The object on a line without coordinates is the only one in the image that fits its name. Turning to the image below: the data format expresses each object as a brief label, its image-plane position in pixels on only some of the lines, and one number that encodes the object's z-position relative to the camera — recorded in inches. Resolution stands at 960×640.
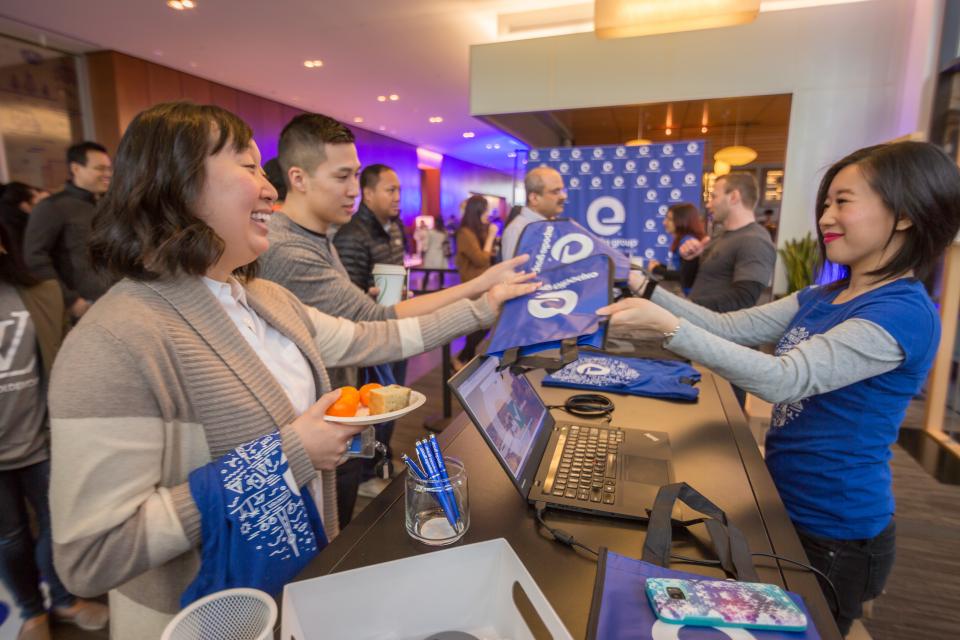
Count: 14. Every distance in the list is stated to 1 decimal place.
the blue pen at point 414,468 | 33.0
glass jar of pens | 32.5
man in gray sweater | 65.1
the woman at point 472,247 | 173.2
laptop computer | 35.9
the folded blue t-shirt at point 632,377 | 58.9
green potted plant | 169.6
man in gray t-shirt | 106.4
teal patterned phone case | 24.0
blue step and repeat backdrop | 169.8
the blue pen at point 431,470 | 32.6
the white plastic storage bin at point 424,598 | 22.8
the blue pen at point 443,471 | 32.5
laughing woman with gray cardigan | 29.6
